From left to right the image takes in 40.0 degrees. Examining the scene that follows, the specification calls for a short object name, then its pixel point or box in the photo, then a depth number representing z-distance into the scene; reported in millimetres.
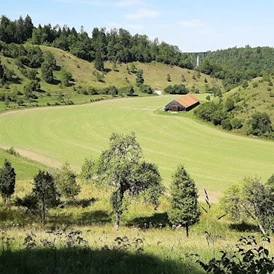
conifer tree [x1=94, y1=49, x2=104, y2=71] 195125
